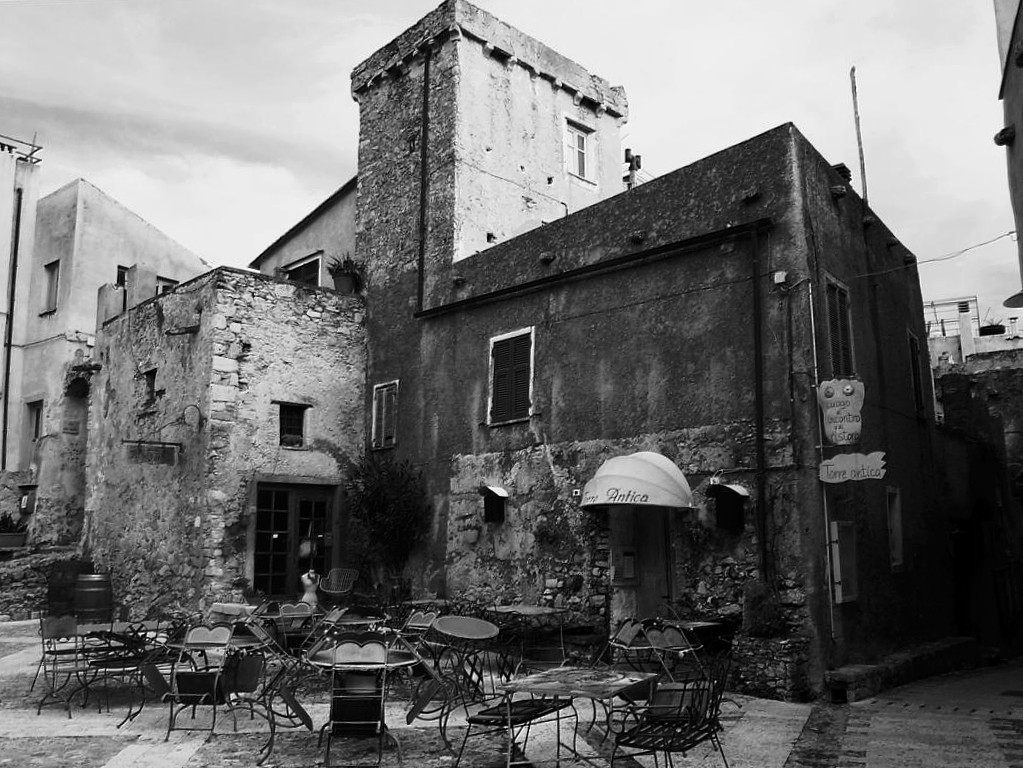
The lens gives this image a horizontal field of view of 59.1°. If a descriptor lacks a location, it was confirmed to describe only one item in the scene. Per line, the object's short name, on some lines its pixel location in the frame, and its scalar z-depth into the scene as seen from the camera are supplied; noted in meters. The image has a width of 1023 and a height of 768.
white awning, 10.11
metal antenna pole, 13.18
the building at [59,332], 20.12
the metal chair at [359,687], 6.74
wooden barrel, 15.28
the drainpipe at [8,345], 21.36
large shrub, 14.15
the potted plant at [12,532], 19.20
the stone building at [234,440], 14.02
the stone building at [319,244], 17.61
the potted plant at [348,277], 16.34
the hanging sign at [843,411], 9.52
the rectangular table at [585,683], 5.73
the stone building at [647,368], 10.01
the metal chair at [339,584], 14.15
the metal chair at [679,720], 5.62
